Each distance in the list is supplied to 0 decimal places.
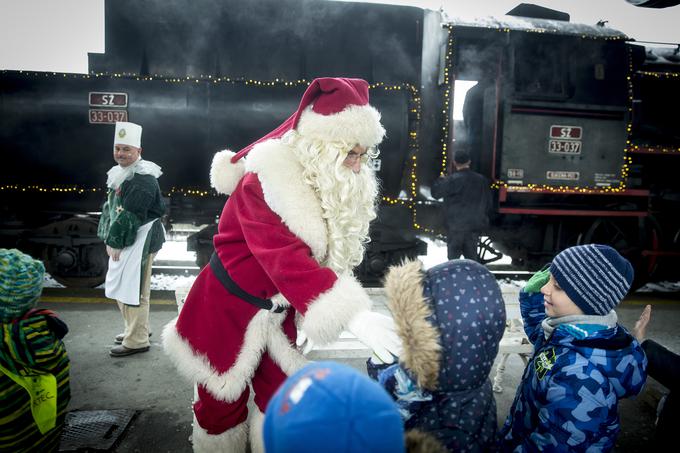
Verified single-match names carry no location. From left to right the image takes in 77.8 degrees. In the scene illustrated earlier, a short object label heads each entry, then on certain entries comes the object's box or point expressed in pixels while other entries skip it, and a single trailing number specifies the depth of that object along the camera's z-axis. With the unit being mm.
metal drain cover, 2455
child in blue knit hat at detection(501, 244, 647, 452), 1472
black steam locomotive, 5141
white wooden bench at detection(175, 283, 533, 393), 2719
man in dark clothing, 5273
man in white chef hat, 3408
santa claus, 1643
